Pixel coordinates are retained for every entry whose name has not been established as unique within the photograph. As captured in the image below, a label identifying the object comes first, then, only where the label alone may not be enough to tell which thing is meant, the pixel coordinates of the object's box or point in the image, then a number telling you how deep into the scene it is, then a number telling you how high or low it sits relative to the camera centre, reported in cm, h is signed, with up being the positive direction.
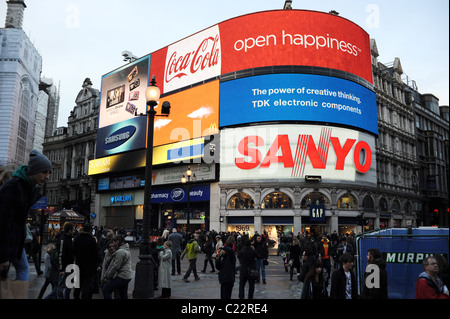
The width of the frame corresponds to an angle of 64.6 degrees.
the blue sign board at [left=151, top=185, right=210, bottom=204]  4050 +242
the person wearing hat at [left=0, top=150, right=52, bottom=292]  303 +7
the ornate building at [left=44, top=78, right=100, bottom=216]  5894 +996
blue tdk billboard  3694 +1224
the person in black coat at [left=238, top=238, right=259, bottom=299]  995 -143
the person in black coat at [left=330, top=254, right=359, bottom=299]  664 -121
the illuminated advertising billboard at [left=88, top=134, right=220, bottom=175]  3994 +735
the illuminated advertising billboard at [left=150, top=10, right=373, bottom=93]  3831 +1903
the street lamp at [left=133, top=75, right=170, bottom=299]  998 -87
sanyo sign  3644 +654
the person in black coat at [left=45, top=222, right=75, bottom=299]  782 -107
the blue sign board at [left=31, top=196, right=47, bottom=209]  1797 +41
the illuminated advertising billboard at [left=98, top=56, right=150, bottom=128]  4994 +1793
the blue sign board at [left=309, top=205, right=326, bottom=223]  3578 +40
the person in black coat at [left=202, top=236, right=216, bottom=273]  1769 -173
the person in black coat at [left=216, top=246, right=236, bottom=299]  906 -139
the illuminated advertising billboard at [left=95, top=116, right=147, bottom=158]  4800 +1092
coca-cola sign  4178 +1896
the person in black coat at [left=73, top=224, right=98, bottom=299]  742 -94
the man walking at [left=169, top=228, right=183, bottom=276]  1633 -144
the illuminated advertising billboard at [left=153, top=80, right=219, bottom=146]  4056 +1167
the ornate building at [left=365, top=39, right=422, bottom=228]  4412 +904
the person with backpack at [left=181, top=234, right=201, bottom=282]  1449 -163
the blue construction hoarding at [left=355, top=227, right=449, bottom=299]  790 -75
